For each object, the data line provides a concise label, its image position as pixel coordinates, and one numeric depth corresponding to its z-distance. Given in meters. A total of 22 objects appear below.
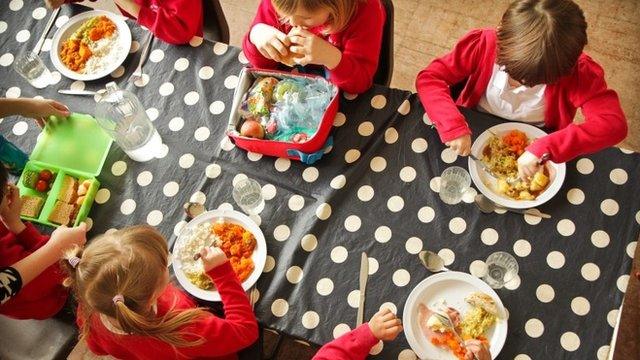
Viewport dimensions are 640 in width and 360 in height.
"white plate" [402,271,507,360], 1.39
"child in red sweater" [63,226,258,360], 1.33
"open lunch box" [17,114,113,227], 1.66
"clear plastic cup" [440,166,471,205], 1.55
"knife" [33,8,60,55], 1.95
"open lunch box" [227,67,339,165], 1.60
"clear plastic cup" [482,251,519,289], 1.45
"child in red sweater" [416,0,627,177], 1.41
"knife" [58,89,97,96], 1.85
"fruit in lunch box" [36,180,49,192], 1.70
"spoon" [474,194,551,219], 1.50
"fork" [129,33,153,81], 1.86
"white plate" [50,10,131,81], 1.87
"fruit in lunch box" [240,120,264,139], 1.66
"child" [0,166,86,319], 1.52
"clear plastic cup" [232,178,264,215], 1.63
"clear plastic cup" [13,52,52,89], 1.85
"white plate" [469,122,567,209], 1.51
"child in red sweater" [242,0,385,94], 1.57
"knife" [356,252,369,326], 1.45
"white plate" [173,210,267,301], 1.52
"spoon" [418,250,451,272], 1.47
